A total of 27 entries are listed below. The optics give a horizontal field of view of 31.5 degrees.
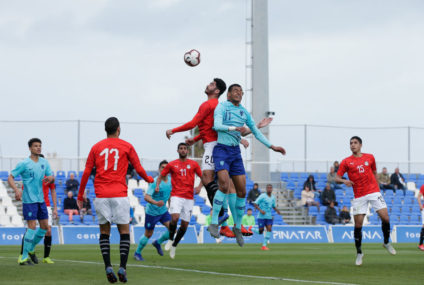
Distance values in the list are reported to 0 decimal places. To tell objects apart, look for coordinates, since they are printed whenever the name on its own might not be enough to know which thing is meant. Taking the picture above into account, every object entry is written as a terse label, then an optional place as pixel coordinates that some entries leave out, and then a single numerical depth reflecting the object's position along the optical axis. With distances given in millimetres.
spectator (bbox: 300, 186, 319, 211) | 34156
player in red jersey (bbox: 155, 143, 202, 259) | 17641
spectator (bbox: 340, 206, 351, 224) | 32656
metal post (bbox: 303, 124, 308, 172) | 38219
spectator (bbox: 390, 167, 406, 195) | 37241
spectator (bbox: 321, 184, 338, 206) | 33188
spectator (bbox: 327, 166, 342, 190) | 35250
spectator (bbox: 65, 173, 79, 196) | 31172
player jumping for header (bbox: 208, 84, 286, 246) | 13301
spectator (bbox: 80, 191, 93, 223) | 30694
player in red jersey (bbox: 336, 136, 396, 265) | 16047
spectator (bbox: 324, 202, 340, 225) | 32750
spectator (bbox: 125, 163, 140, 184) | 33225
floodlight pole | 36656
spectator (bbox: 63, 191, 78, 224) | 29938
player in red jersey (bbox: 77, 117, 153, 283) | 11219
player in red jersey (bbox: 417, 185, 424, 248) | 23133
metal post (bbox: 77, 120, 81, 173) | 35781
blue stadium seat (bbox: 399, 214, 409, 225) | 35094
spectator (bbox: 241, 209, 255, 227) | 28959
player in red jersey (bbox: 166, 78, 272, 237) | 13523
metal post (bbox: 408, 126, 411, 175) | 39531
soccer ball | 14492
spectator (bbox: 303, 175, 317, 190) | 34562
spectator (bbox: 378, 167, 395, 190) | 36875
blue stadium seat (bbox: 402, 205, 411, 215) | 35678
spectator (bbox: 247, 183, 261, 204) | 31375
